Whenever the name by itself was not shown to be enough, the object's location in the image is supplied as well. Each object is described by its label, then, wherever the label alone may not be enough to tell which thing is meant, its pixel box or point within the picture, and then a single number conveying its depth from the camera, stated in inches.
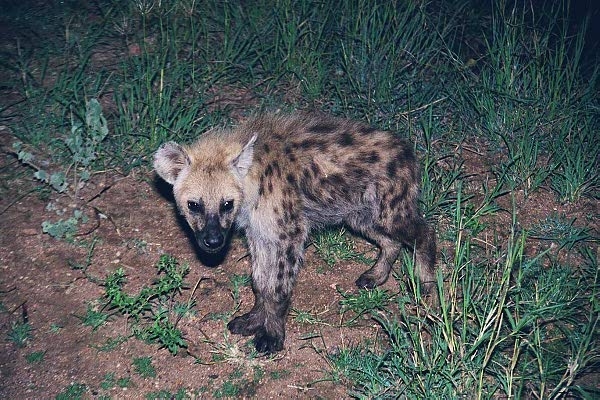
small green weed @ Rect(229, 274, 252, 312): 148.2
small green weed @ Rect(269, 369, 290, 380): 129.0
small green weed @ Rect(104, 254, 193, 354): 131.6
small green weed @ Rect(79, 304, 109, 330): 136.2
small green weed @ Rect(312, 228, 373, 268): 162.7
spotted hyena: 133.6
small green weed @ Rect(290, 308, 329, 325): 143.0
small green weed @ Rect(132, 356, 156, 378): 126.6
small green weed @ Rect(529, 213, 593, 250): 160.7
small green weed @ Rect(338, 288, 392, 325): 145.5
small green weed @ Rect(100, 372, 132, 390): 123.3
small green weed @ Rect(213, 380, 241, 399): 123.6
